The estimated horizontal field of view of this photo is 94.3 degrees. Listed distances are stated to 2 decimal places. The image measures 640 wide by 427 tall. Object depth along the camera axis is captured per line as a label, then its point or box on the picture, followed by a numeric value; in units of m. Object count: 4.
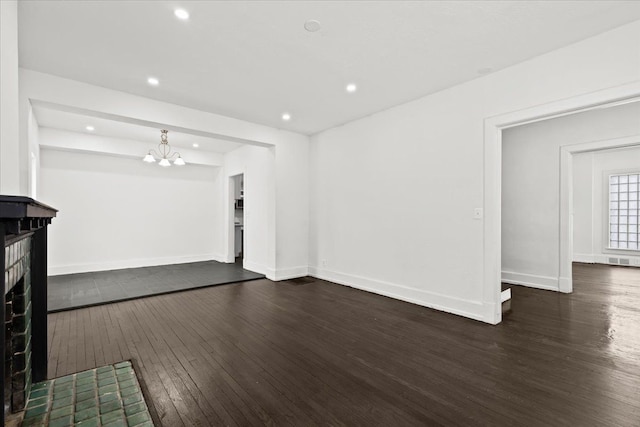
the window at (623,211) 7.19
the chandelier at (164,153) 5.81
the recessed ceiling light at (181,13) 2.41
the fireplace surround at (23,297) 1.22
